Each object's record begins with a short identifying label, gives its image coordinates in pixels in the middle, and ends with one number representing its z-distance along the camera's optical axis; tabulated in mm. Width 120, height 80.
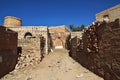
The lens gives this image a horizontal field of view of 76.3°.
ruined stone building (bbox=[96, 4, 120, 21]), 7996
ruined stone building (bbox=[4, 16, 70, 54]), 9362
